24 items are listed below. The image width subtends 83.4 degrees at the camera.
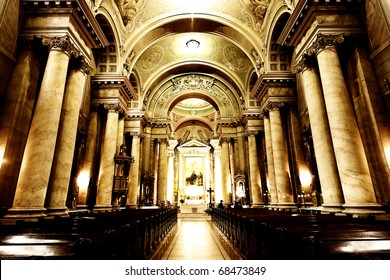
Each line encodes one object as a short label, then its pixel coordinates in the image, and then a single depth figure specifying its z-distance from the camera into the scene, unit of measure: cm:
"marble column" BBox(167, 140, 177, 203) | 2491
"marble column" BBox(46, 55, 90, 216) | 588
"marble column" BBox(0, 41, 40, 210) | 546
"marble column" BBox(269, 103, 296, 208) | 970
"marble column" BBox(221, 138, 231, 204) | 1720
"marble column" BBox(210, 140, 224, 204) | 2110
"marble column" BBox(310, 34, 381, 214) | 514
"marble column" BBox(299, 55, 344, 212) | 602
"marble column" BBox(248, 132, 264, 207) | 1364
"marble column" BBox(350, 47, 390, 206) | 548
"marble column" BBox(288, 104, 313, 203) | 928
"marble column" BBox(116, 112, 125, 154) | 1211
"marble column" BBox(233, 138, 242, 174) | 1664
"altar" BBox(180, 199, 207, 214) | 2334
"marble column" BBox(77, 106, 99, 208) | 972
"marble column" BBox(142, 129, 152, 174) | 1676
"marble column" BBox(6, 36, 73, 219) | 506
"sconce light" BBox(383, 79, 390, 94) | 548
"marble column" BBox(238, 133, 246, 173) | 1646
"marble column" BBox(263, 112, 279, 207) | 1063
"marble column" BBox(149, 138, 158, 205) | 1677
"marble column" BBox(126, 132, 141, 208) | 1339
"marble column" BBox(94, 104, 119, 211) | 982
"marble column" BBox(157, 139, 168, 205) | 1730
